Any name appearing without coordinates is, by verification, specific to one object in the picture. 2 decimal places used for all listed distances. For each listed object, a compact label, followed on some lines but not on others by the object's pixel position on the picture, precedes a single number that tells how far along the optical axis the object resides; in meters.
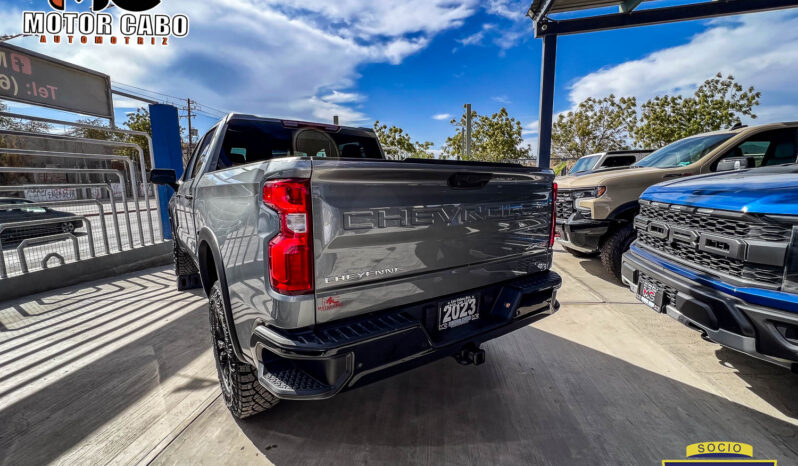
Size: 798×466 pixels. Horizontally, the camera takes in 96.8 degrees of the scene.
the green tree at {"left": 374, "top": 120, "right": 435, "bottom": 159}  31.49
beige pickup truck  4.44
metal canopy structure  7.67
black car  4.79
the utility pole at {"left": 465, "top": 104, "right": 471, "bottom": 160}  19.77
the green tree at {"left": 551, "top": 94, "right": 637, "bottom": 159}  30.73
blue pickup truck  1.92
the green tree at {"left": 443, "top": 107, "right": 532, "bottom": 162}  30.41
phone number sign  4.64
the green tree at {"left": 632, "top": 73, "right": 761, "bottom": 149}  25.08
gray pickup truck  1.53
